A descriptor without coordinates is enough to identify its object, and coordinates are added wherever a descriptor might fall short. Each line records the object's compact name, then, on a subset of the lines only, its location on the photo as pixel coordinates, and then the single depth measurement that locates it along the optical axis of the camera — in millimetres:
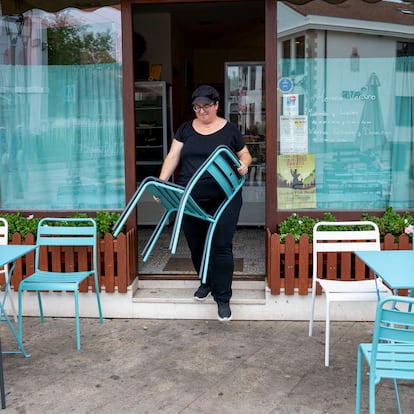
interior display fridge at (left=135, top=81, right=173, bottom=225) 7547
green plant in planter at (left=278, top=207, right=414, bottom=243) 4543
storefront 4734
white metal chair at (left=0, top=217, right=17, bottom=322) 4184
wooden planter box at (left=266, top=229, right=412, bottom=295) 4438
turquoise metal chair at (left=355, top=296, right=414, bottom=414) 2297
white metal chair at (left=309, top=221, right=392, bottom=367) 3732
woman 4238
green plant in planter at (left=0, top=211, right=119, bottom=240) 4699
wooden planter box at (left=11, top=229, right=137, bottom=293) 4609
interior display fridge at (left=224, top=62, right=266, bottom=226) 7445
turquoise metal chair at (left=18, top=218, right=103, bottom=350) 4074
